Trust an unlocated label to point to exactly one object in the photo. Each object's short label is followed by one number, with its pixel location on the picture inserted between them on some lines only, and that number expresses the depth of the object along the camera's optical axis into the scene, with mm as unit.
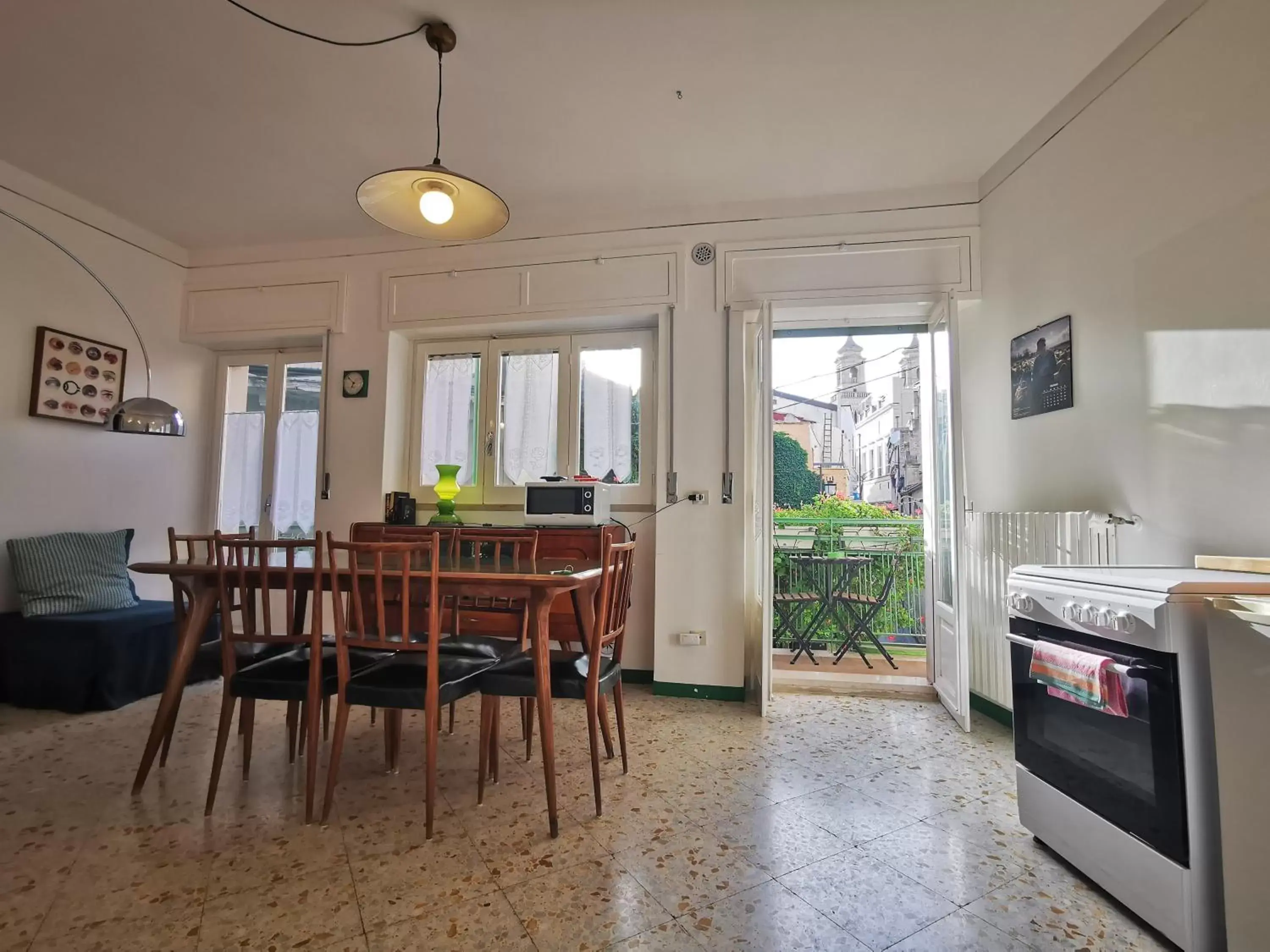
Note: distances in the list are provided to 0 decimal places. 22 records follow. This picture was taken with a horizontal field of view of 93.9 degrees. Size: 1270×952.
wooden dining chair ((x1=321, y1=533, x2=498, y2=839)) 1802
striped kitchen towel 1457
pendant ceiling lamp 1937
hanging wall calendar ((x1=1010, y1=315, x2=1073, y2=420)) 2566
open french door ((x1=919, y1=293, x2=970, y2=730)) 2930
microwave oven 3289
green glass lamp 3535
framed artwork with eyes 3393
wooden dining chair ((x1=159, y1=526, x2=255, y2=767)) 2131
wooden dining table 1837
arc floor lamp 2848
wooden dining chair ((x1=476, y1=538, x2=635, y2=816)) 1933
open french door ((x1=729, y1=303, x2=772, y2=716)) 3039
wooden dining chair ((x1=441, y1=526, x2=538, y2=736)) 2301
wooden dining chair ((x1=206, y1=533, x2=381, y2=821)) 1915
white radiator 2234
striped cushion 3129
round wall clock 3926
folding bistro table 4273
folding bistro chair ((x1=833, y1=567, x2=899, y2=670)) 4137
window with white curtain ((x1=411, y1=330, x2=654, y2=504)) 3787
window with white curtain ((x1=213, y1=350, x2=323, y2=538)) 4219
